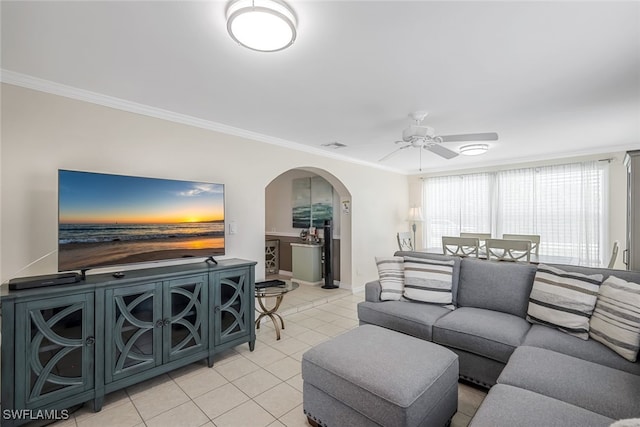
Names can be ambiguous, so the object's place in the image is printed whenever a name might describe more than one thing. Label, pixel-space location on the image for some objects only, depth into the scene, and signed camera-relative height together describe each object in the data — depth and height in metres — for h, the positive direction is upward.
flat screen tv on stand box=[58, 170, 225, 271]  2.16 -0.06
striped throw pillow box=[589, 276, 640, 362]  1.79 -0.67
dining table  3.64 -0.58
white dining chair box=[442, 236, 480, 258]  4.09 -0.44
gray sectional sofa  1.32 -0.88
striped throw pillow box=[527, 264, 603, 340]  2.11 -0.64
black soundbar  1.86 -0.46
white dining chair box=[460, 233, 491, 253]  4.90 -0.37
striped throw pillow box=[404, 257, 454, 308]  2.85 -0.67
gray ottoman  1.52 -0.95
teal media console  1.78 -0.88
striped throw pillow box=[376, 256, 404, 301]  3.04 -0.68
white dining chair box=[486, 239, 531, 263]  3.72 -0.43
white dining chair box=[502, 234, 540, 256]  4.41 -0.37
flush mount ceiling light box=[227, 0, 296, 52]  1.45 +0.99
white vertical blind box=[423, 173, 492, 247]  5.78 +0.19
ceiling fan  2.85 +0.79
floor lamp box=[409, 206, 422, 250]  5.70 +0.01
